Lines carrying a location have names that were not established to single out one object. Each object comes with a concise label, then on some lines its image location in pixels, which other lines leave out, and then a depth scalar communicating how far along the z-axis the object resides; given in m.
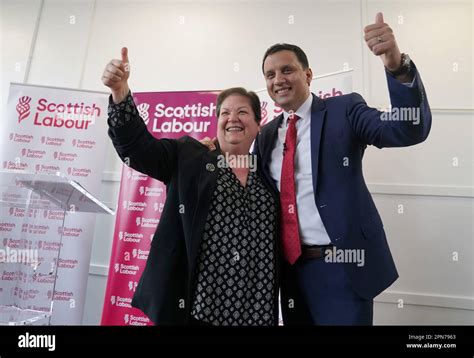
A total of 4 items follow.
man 0.98
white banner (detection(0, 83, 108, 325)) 2.07
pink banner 2.06
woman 0.93
